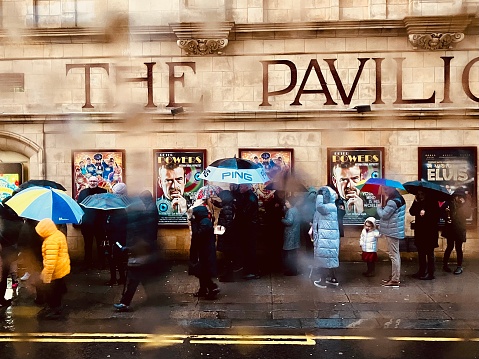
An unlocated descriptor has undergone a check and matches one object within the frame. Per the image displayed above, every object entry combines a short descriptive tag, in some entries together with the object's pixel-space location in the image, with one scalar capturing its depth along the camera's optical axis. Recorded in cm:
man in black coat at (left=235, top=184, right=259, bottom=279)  843
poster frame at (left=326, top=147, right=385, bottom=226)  957
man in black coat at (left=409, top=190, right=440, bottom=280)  818
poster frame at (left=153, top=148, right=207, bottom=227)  970
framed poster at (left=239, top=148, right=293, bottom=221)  959
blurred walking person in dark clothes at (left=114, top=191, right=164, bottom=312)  660
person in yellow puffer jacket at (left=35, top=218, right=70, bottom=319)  627
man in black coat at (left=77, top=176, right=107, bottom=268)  905
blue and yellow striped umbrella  617
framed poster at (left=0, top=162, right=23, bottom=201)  991
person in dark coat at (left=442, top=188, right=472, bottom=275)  864
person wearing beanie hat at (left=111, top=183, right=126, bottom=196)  825
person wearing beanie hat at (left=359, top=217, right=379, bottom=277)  823
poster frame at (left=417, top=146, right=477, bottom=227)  949
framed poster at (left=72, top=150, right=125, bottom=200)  973
